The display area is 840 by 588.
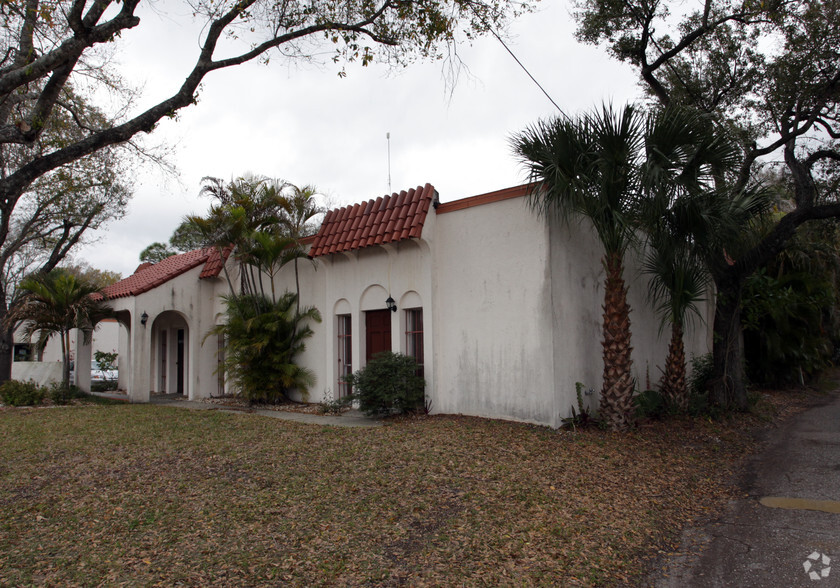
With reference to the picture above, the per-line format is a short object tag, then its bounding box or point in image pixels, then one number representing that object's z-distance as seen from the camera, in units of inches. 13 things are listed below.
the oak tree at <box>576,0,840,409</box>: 433.1
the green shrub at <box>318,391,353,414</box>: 464.1
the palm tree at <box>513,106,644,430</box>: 344.8
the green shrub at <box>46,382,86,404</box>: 587.8
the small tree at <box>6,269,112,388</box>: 556.1
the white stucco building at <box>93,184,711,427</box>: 377.7
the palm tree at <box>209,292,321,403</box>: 519.5
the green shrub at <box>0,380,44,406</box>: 566.3
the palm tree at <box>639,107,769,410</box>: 347.6
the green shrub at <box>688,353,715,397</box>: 504.9
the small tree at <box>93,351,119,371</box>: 1107.5
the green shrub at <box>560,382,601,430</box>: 373.4
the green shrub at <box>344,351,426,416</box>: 417.4
